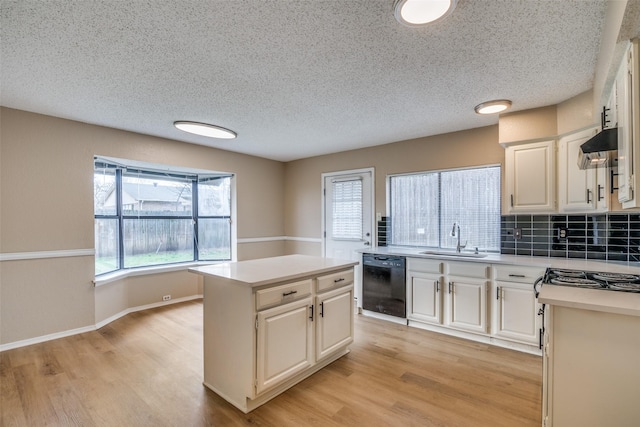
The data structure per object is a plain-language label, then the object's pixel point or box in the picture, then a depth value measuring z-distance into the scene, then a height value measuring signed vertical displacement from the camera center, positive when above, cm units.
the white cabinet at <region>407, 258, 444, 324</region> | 348 -93
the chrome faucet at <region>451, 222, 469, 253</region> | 375 -28
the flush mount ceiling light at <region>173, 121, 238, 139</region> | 352 +101
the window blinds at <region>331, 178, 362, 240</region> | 484 +4
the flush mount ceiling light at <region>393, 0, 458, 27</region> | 154 +106
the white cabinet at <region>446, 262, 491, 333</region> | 319 -91
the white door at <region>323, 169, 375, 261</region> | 472 -2
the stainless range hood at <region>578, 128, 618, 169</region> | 178 +38
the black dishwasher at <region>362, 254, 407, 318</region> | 376 -94
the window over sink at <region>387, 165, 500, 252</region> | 368 +4
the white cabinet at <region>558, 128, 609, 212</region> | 257 +25
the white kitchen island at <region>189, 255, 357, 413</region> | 206 -85
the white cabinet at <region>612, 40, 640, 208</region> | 139 +42
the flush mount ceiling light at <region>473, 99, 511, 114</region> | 290 +102
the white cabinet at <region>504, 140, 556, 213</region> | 299 +34
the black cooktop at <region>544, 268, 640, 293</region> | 181 -46
